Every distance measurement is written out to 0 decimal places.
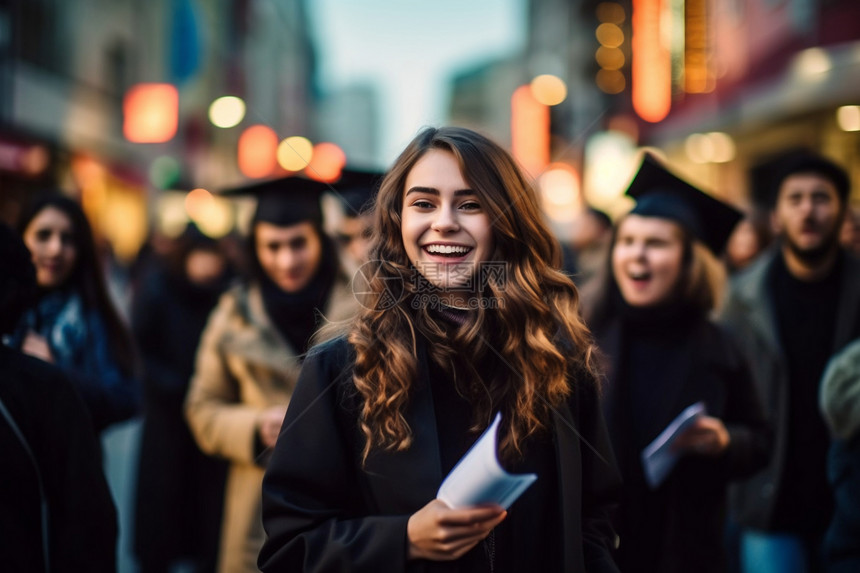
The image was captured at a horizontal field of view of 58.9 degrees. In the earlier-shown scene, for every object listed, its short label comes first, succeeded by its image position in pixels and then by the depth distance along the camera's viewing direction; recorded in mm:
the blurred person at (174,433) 4699
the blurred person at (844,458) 2559
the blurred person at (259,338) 3572
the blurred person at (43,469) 2131
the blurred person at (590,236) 7104
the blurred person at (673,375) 2979
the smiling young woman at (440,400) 1864
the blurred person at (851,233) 5266
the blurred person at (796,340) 3764
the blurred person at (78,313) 3582
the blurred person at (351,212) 2882
